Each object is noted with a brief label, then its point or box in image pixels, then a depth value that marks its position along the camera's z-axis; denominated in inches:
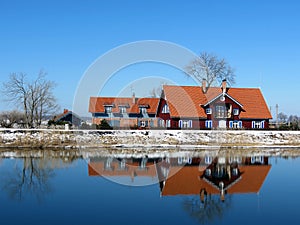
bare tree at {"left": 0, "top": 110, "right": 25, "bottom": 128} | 2084.2
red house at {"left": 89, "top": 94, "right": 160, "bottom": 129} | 2026.8
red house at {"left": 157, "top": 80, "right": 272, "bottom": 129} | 1553.9
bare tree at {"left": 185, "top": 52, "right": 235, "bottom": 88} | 1862.0
